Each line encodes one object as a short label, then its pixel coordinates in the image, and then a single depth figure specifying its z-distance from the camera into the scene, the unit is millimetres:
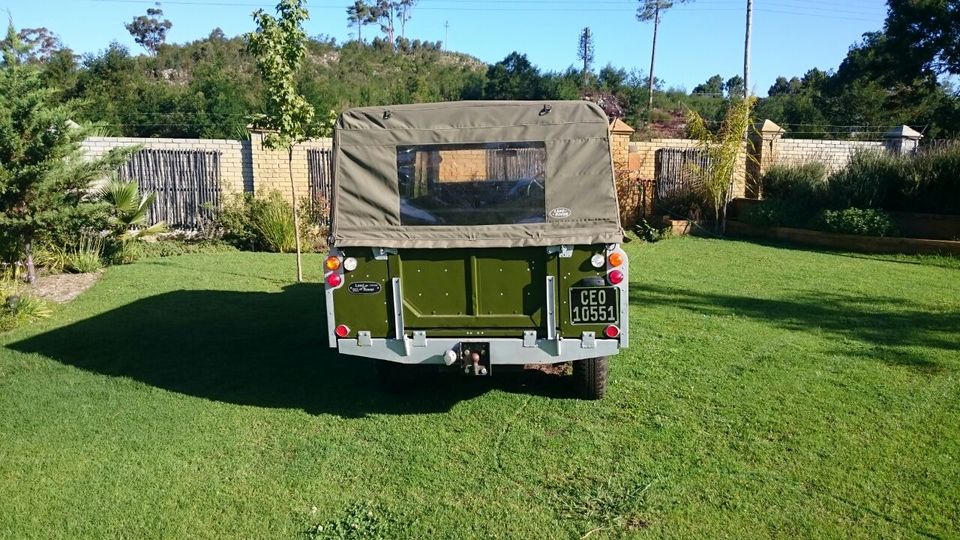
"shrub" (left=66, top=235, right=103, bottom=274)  11203
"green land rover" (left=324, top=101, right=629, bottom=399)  5062
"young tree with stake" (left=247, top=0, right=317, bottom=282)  9867
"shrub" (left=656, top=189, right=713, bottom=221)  17609
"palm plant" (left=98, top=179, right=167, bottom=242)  12641
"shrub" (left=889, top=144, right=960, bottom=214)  14016
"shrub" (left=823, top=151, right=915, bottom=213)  14789
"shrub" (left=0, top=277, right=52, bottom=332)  8102
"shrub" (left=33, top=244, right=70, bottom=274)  11117
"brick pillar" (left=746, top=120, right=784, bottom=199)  18312
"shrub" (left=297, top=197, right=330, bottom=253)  14453
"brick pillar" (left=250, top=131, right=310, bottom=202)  15328
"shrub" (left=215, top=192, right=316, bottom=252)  13984
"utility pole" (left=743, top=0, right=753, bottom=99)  24900
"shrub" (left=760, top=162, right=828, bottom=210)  15886
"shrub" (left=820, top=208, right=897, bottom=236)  14016
